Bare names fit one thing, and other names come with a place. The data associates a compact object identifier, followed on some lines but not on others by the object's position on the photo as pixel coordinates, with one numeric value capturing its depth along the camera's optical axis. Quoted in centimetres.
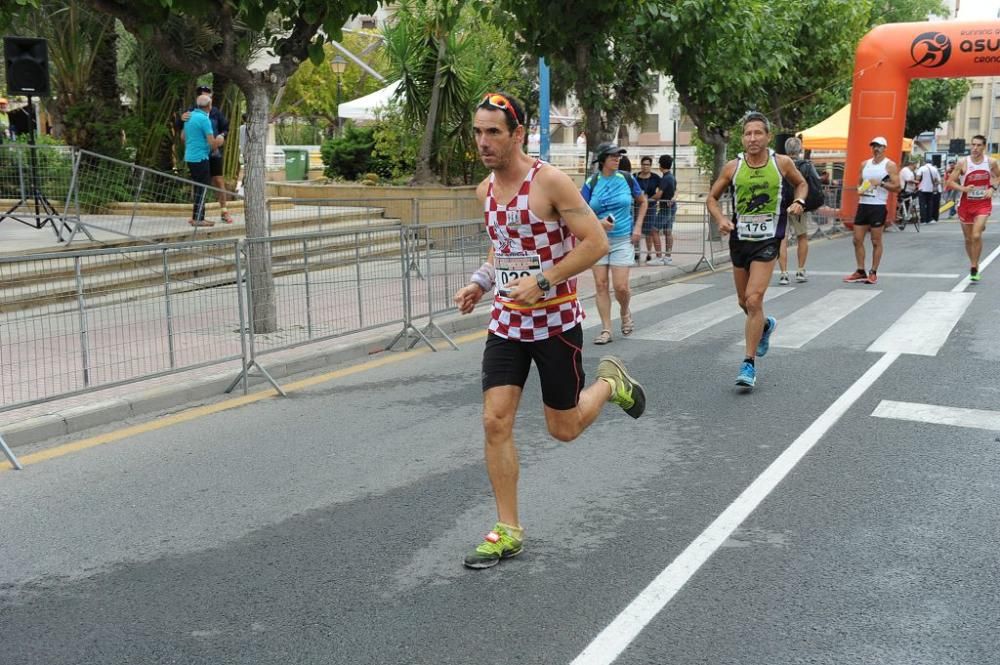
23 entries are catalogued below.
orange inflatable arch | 2131
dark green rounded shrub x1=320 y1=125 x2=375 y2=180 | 2519
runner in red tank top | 1355
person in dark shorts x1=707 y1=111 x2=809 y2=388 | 768
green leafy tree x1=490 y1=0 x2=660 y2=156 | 1398
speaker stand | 1340
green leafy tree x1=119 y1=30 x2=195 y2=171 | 1796
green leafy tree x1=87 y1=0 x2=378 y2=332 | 912
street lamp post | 4426
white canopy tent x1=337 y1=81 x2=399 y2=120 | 2638
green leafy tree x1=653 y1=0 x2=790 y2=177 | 1570
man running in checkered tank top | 426
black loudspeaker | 1281
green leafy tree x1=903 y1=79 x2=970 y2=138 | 4957
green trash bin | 2933
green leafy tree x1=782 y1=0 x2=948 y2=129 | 2600
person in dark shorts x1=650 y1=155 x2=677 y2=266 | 1647
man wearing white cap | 1358
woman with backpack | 985
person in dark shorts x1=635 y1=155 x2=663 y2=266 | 1633
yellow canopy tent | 2873
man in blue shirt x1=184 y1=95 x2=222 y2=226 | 1484
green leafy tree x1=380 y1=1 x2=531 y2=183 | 2172
